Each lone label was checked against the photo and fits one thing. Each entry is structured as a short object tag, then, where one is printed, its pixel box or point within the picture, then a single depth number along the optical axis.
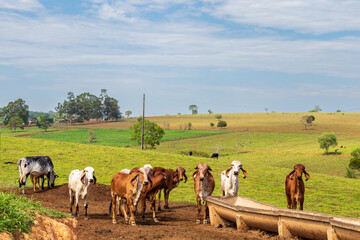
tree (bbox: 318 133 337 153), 77.00
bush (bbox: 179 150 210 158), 62.03
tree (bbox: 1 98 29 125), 167.12
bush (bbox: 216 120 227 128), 127.44
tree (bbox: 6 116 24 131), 143.65
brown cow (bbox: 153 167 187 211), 20.00
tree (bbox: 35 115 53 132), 138.80
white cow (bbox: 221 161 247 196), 18.17
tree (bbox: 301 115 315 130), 124.75
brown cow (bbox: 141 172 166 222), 16.26
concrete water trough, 11.20
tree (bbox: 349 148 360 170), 54.78
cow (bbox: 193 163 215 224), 17.04
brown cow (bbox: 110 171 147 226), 15.42
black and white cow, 22.62
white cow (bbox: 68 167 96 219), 16.31
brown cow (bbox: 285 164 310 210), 17.66
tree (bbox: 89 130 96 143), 108.99
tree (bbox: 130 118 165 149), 76.56
